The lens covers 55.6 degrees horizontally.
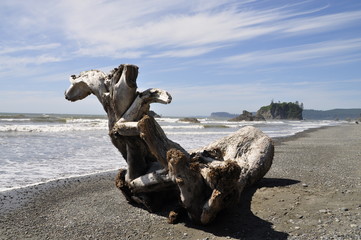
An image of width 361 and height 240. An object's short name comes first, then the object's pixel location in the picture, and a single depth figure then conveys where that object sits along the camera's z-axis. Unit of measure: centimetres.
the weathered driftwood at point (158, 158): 525
